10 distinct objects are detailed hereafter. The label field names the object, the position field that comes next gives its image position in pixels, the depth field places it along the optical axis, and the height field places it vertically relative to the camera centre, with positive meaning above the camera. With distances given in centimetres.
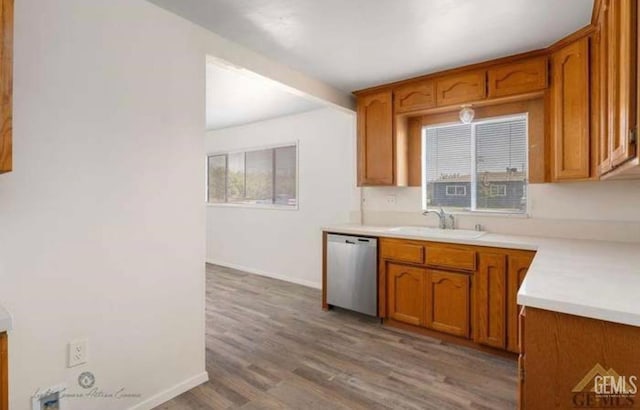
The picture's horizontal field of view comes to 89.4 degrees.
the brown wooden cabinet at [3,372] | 97 -51
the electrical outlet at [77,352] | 160 -75
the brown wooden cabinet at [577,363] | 100 -53
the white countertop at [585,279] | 103 -32
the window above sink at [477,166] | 299 +37
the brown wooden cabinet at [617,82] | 122 +54
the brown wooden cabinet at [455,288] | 248 -73
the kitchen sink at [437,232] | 281 -28
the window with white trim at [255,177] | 482 +43
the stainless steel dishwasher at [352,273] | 318 -71
